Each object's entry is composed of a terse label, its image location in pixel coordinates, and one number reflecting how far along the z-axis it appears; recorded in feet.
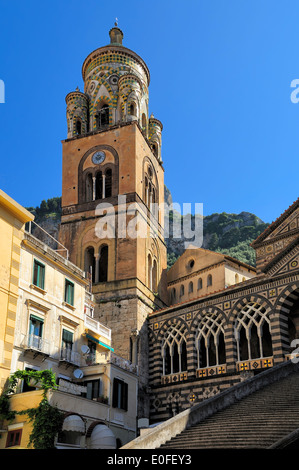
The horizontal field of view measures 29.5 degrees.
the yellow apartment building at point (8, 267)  70.69
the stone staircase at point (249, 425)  49.24
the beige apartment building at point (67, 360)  69.26
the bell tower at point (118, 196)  116.98
